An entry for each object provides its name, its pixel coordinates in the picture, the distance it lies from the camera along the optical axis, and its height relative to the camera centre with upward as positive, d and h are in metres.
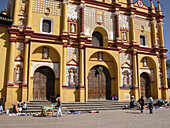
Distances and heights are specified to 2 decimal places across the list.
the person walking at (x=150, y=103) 14.32 -1.76
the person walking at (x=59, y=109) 12.60 -1.91
